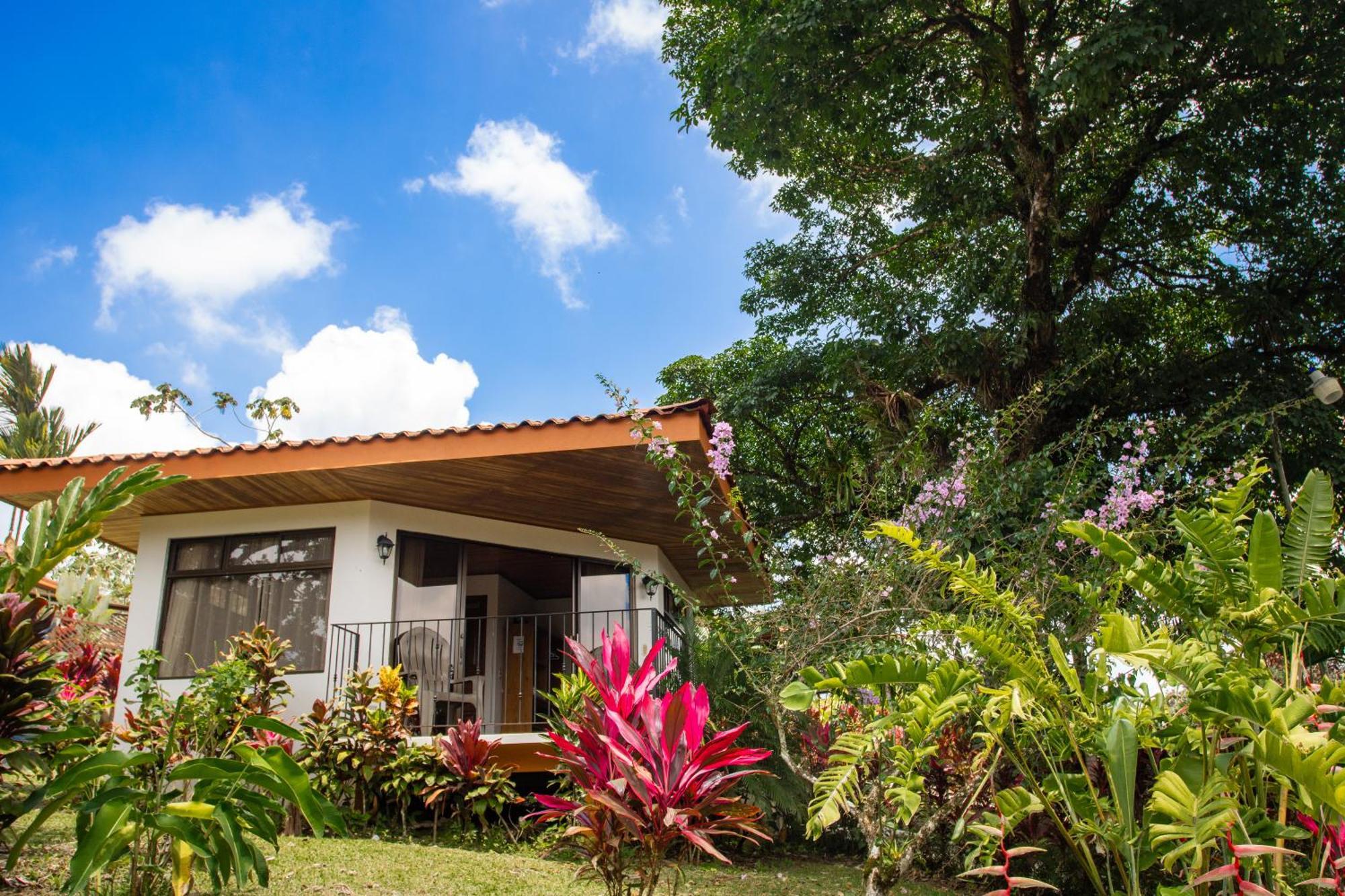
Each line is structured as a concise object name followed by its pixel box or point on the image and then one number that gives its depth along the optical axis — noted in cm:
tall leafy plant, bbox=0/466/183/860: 351
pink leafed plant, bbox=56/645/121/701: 777
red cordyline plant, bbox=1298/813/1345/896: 252
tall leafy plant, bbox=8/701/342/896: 308
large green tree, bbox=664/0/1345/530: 952
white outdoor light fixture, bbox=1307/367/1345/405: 816
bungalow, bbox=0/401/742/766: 716
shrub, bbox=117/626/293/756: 433
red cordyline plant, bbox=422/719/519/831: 618
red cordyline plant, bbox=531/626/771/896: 328
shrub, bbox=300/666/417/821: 627
